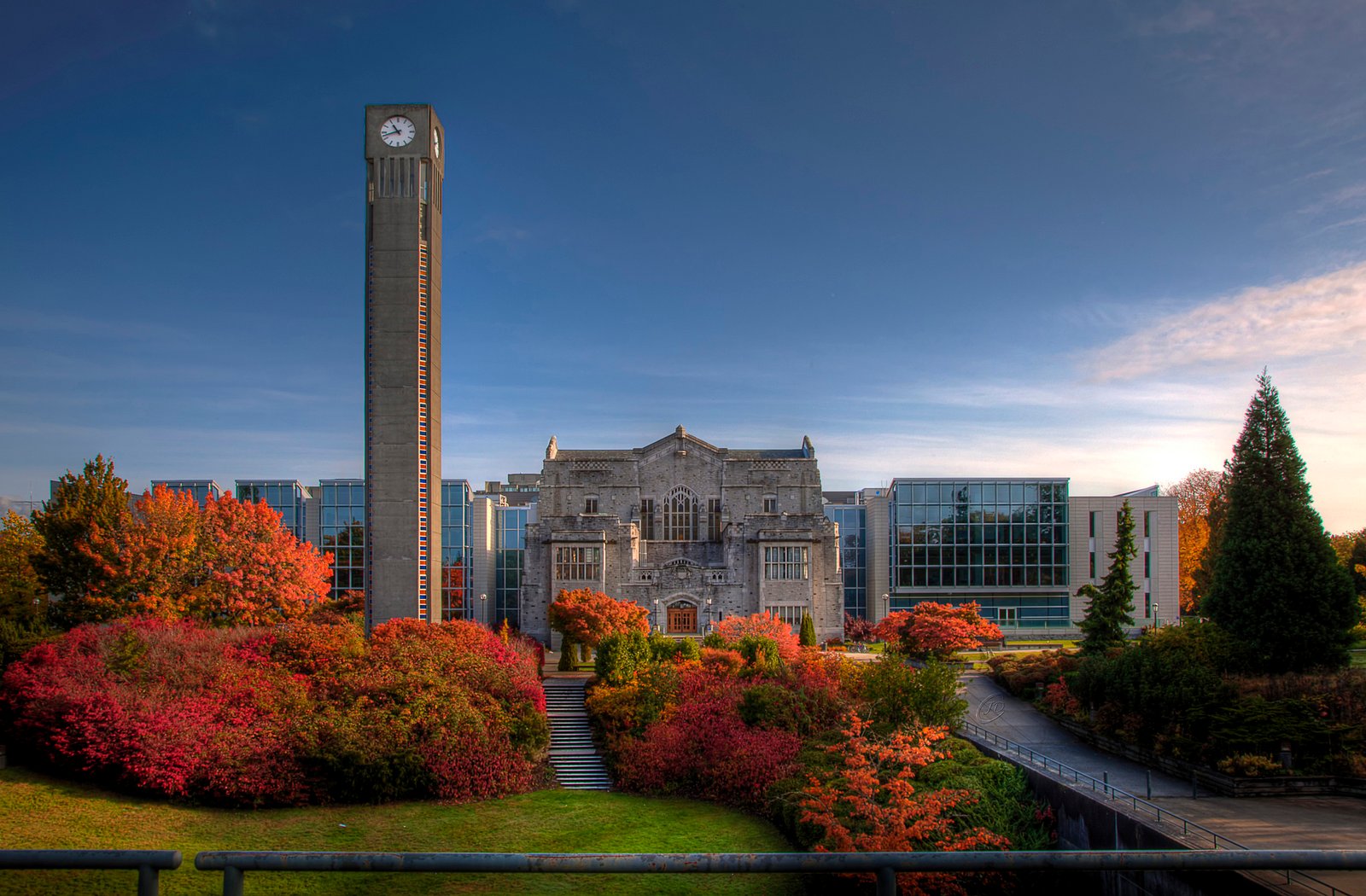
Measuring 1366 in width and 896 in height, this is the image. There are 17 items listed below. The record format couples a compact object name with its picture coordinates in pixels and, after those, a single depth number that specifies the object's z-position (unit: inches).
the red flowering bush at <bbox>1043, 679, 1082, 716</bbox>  1298.0
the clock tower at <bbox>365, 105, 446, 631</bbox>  1392.7
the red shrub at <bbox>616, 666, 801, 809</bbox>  1015.6
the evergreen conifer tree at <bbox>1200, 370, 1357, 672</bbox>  1069.1
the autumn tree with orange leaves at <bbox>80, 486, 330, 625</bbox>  1259.8
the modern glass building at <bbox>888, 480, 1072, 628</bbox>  2337.6
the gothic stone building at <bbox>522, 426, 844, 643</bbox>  1962.4
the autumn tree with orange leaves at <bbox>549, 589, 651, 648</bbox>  1603.1
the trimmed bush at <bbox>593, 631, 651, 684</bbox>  1311.5
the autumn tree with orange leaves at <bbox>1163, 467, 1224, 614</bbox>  2438.5
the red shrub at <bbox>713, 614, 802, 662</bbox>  1508.4
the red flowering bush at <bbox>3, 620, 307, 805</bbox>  940.6
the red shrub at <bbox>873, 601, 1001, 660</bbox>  1652.3
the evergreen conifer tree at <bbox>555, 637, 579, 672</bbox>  1635.1
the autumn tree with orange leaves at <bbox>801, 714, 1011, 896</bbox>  729.0
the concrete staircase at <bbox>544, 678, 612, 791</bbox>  1128.8
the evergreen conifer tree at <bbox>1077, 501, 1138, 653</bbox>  1451.8
